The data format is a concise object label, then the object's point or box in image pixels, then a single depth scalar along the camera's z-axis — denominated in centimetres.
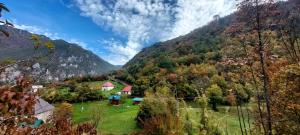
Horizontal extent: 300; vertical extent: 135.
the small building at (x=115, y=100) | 2413
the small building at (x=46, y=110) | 1522
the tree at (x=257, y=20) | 359
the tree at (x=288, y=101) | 374
